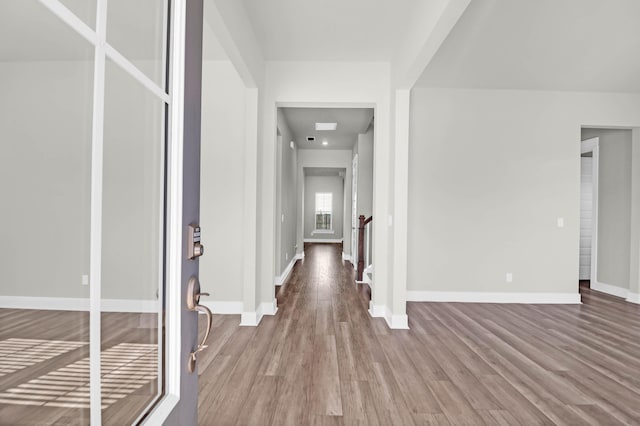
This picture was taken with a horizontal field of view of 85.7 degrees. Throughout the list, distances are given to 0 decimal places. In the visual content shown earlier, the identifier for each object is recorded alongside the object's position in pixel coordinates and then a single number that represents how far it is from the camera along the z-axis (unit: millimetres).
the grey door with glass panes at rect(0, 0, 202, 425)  520
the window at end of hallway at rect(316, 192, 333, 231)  13461
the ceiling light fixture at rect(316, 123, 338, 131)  6367
